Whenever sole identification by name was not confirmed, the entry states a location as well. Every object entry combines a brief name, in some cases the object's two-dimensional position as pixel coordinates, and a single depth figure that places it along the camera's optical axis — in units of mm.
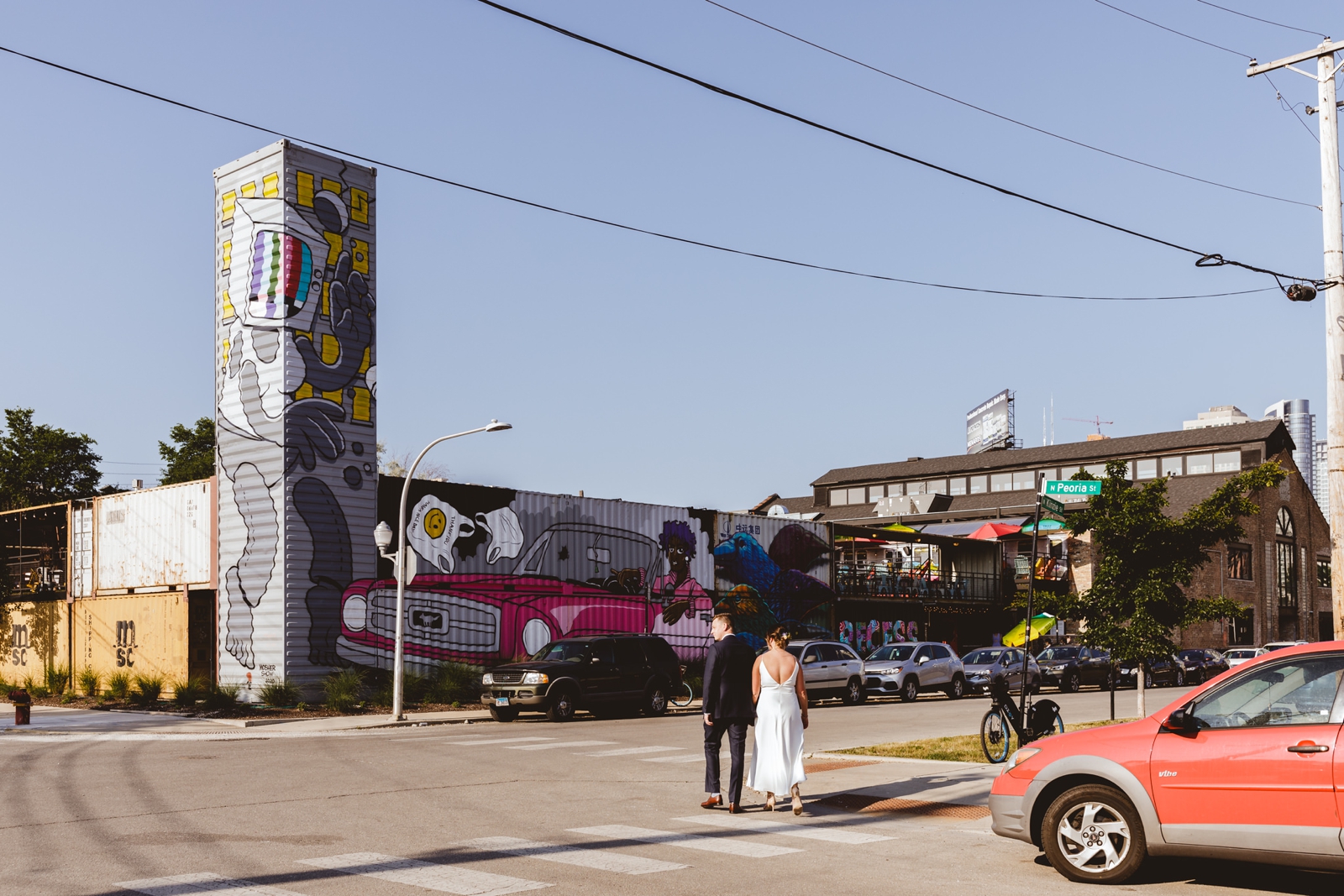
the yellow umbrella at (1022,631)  43500
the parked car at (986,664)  35500
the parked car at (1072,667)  38156
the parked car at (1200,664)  44500
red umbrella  54594
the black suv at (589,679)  24250
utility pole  15508
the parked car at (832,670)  30531
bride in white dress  11023
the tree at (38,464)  53000
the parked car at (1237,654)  42472
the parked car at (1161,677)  41562
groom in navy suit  11234
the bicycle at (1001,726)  15133
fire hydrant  23016
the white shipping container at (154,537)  30859
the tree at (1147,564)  18781
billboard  86325
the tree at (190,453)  62938
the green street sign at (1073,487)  16062
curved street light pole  24266
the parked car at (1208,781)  7207
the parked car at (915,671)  32781
